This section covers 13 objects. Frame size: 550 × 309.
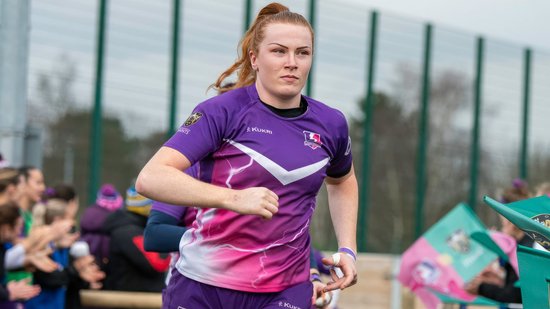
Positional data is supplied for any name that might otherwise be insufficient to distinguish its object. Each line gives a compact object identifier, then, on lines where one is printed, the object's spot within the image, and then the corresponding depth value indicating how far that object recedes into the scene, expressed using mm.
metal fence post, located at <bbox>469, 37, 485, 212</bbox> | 31375
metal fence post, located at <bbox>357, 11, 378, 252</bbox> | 28766
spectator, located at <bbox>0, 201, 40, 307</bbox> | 14500
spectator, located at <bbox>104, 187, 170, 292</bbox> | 17344
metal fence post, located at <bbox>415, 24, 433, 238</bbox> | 30250
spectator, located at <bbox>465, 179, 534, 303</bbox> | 15602
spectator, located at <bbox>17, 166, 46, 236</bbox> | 17125
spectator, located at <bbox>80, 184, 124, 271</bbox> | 18391
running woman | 8391
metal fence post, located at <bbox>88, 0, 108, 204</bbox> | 23937
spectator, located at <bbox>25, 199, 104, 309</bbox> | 17141
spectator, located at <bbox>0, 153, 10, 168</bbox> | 16681
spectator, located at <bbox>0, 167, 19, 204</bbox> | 15656
